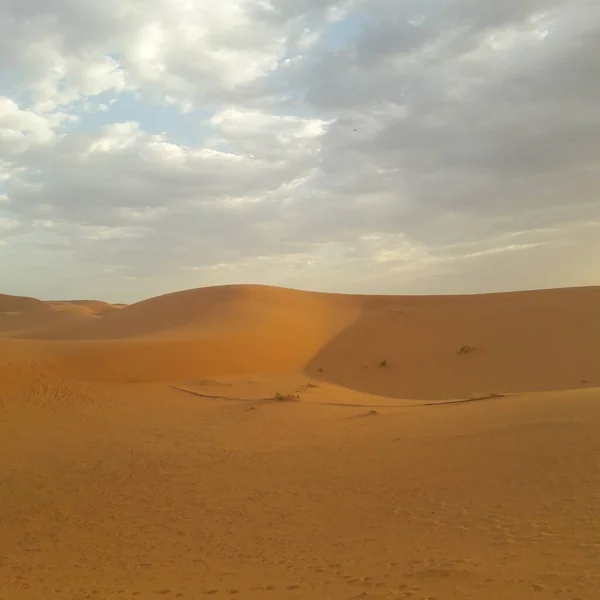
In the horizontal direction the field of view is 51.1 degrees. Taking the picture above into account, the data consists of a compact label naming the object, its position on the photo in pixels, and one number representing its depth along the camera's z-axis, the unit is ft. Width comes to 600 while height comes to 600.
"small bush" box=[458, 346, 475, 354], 85.87
